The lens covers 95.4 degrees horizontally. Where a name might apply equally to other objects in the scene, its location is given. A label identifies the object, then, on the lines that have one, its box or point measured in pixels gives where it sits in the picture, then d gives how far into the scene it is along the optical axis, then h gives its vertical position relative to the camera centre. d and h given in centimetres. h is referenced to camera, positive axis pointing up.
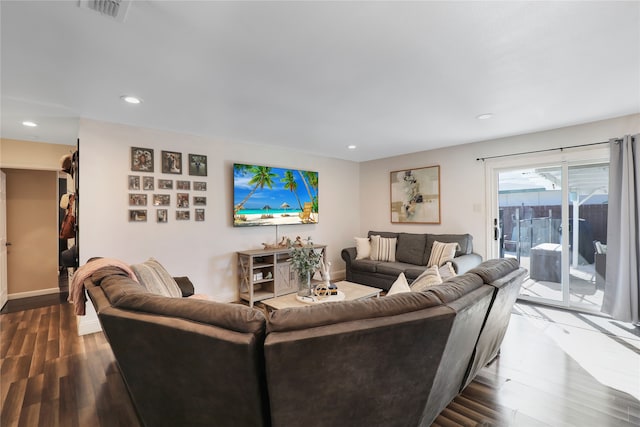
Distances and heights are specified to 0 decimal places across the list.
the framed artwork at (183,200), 381 +16
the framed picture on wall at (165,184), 367 +36
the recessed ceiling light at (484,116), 317 +105
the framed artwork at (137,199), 345 +15
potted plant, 325 -61
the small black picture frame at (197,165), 391 +65
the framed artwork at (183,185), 381 +36
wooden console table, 411 -93
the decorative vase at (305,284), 312 -83
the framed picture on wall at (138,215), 344 -3
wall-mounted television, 428 +26
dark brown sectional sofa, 111 -59
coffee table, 288 -92
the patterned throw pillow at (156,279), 230 -55
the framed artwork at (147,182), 354 +37
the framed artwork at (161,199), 362 +17
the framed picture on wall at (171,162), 370 +64
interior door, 396 -38
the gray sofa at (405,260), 422 -77
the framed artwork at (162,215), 364 -3
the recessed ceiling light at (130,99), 264 +105
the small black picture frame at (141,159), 347 +64
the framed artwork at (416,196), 497 +28
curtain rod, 341 +80
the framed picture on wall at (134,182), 345 +36
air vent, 142 +103
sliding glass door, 363 -20
